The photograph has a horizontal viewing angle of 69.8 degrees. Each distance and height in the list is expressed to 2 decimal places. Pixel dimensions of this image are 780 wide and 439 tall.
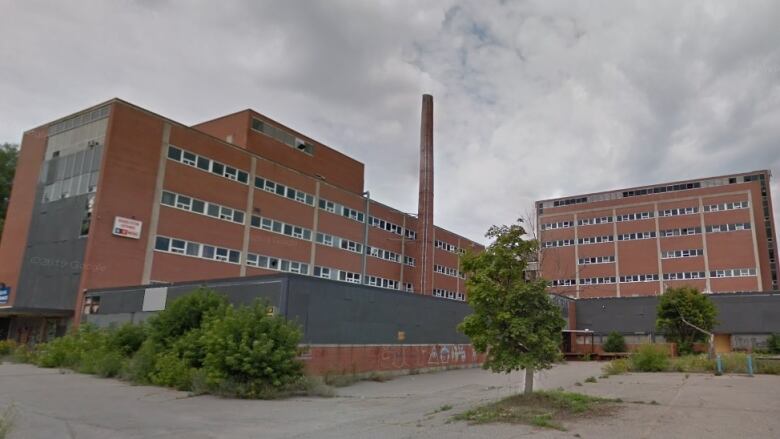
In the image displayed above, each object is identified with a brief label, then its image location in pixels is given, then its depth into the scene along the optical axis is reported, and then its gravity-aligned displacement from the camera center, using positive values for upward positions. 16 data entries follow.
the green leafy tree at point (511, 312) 12.95 +0.82
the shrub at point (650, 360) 26.67 -0.34
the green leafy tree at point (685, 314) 36.09 +2.53
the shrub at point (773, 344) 41.28 +0.99
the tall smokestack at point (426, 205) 53.62 +13.23
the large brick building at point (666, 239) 67.94 +14.76
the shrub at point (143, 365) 19.34 -1.16
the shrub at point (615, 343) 47.19 +0.65
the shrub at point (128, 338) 22.72 -0.29
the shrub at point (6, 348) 28.73 -1.12
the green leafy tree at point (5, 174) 45.81 +12.27
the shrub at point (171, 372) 17.70 -1.26
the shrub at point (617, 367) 26.05 -0.74
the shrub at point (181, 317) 19.92 +0.58
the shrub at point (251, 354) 16.28 -0.51
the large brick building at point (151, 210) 32.16 +8.05
